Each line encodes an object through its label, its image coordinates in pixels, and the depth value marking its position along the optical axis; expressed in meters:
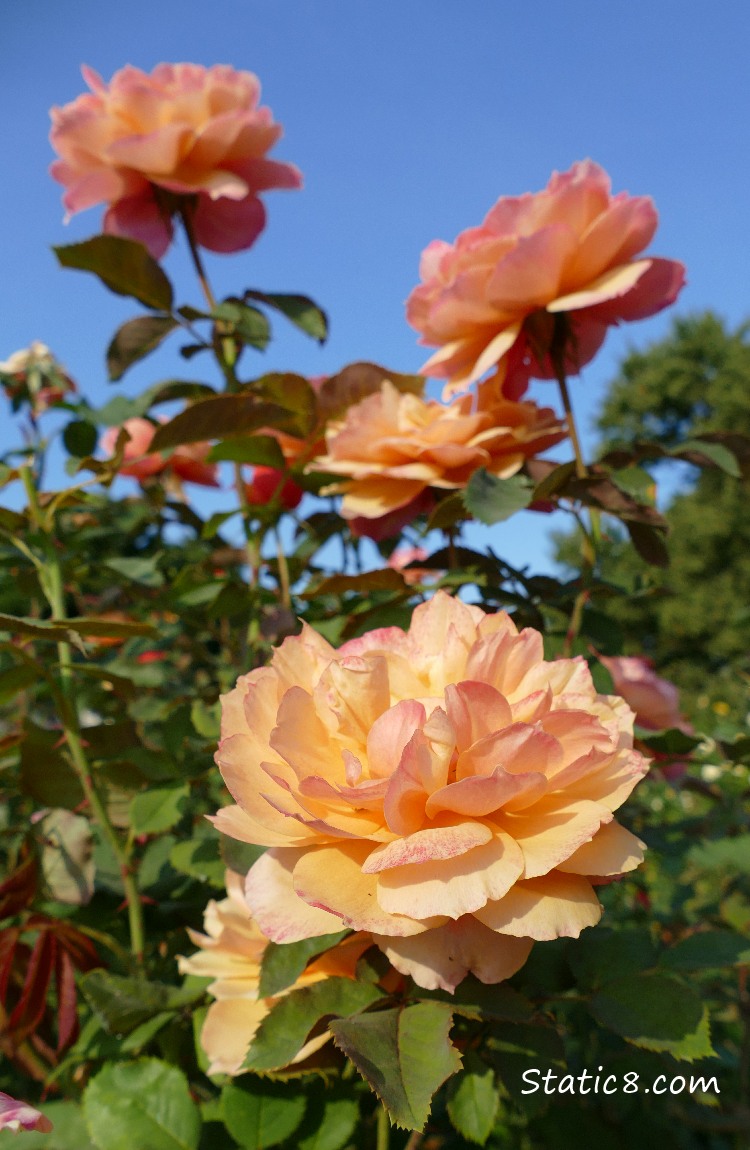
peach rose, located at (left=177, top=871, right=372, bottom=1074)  0.60
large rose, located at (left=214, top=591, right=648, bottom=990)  0.45
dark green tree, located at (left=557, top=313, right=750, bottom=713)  14.62
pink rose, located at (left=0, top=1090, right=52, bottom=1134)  0.42
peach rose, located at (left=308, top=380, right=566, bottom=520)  0.83
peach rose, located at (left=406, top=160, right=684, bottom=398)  0.76
